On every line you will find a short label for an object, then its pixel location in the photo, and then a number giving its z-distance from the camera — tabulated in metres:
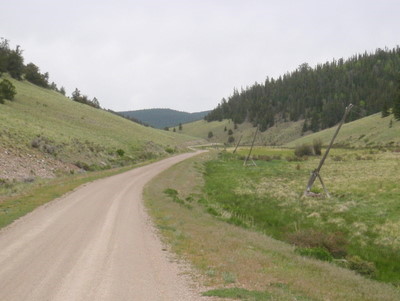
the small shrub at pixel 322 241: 16.89
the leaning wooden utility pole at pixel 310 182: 28.98
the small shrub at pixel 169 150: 84.53
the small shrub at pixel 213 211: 22.82
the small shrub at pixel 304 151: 77.19
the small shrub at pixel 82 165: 42.18
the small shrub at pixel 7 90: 63.16
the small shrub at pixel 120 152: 56.16
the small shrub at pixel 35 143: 39.56
